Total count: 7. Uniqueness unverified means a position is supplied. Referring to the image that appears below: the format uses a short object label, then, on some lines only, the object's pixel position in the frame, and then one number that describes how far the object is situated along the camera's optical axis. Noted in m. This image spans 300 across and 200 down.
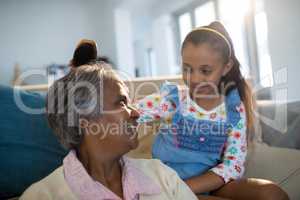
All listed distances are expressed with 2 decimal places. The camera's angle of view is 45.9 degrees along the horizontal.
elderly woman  0.80
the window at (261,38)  3.52
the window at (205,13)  4.78
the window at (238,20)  4.12
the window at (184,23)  5.45
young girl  1.08
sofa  1.04
